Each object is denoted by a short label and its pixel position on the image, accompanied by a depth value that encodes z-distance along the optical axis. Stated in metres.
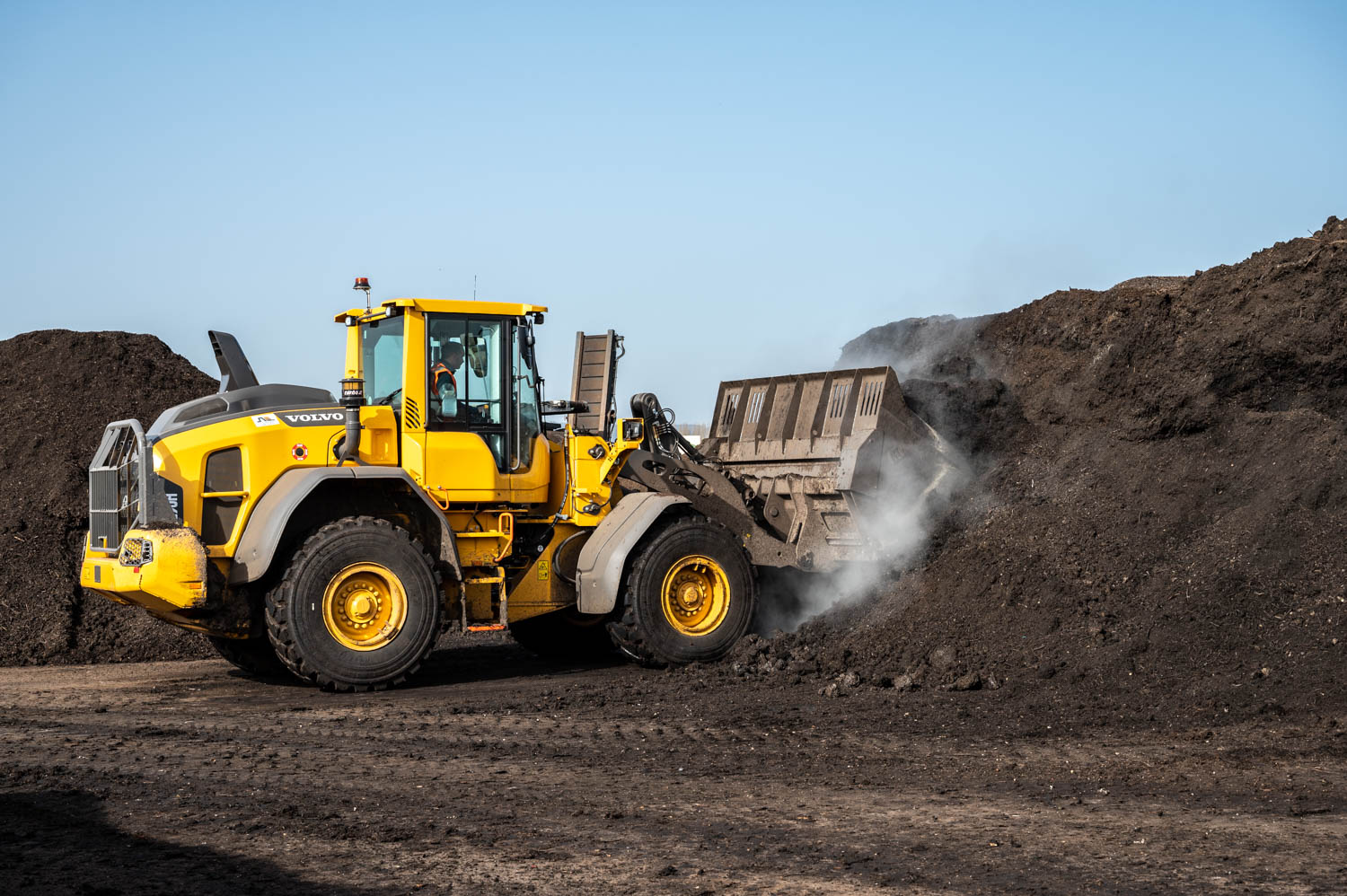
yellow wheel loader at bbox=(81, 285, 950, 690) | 9.57
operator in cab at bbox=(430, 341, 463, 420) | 10.30
